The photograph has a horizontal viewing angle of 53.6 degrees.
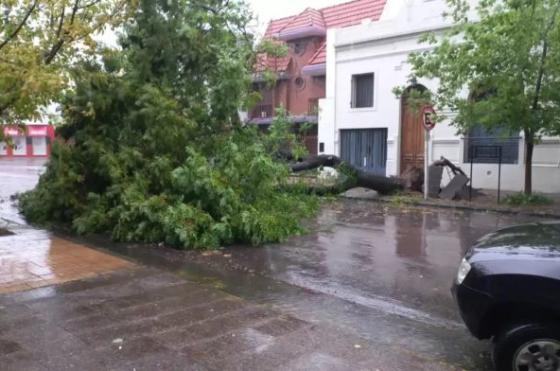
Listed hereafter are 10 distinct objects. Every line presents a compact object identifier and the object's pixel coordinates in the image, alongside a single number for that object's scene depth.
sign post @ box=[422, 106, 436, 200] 15.65
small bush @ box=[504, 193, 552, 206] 14.58
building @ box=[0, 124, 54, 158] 57.06
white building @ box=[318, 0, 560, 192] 18.62
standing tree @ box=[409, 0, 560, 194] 12.52
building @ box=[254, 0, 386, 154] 27.57
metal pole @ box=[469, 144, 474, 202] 18.80
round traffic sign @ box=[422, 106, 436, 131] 15.62
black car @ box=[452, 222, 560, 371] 3.71
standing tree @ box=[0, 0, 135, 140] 7.33
